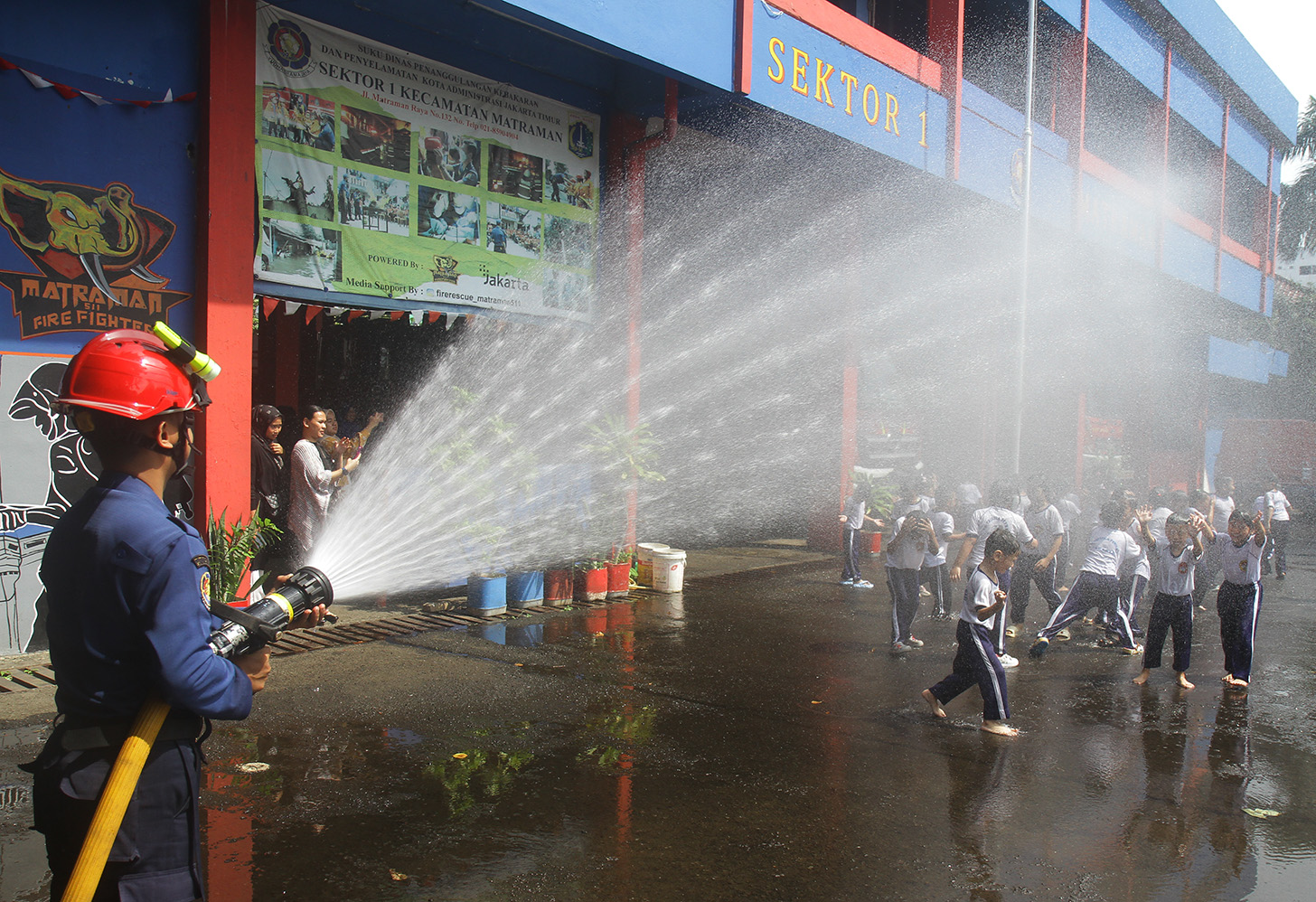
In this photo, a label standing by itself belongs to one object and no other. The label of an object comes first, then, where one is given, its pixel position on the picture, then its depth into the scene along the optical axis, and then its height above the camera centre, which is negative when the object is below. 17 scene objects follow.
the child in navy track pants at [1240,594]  7.69 -1.34
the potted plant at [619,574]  10.41 -1.76
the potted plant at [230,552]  7.26 -1.14
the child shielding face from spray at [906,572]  8.63 -1.38
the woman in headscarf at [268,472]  8.05 -0.56
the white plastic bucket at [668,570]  11.07 -1.81
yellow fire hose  1.92 -0.85
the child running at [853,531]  12.07 -1.43
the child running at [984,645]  6.22 -1.48
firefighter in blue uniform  2.05 -0.53
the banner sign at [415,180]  8.29 +2.32
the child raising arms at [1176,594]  7.66 -1.34
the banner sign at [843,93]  10.55 +4.11
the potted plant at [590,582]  10.07 -1.79
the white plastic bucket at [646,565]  11.18 -1.77
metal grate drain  6.39 -1.95
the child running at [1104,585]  8.86 -1.47
